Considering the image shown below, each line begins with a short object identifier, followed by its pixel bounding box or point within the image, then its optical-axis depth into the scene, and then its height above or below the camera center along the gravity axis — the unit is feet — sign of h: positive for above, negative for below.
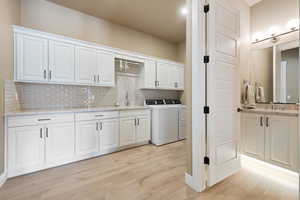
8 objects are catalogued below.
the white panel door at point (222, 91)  5.83 +0.38
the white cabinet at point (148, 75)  12.04 +2.04
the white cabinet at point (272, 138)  6.55 -1.96
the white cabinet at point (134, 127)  10.06 -2.05
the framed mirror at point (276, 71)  7.79 +1.65
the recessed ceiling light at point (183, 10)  9.45 +5.97
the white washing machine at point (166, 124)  11.25 -2.00
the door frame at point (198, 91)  5.58 +0.33
